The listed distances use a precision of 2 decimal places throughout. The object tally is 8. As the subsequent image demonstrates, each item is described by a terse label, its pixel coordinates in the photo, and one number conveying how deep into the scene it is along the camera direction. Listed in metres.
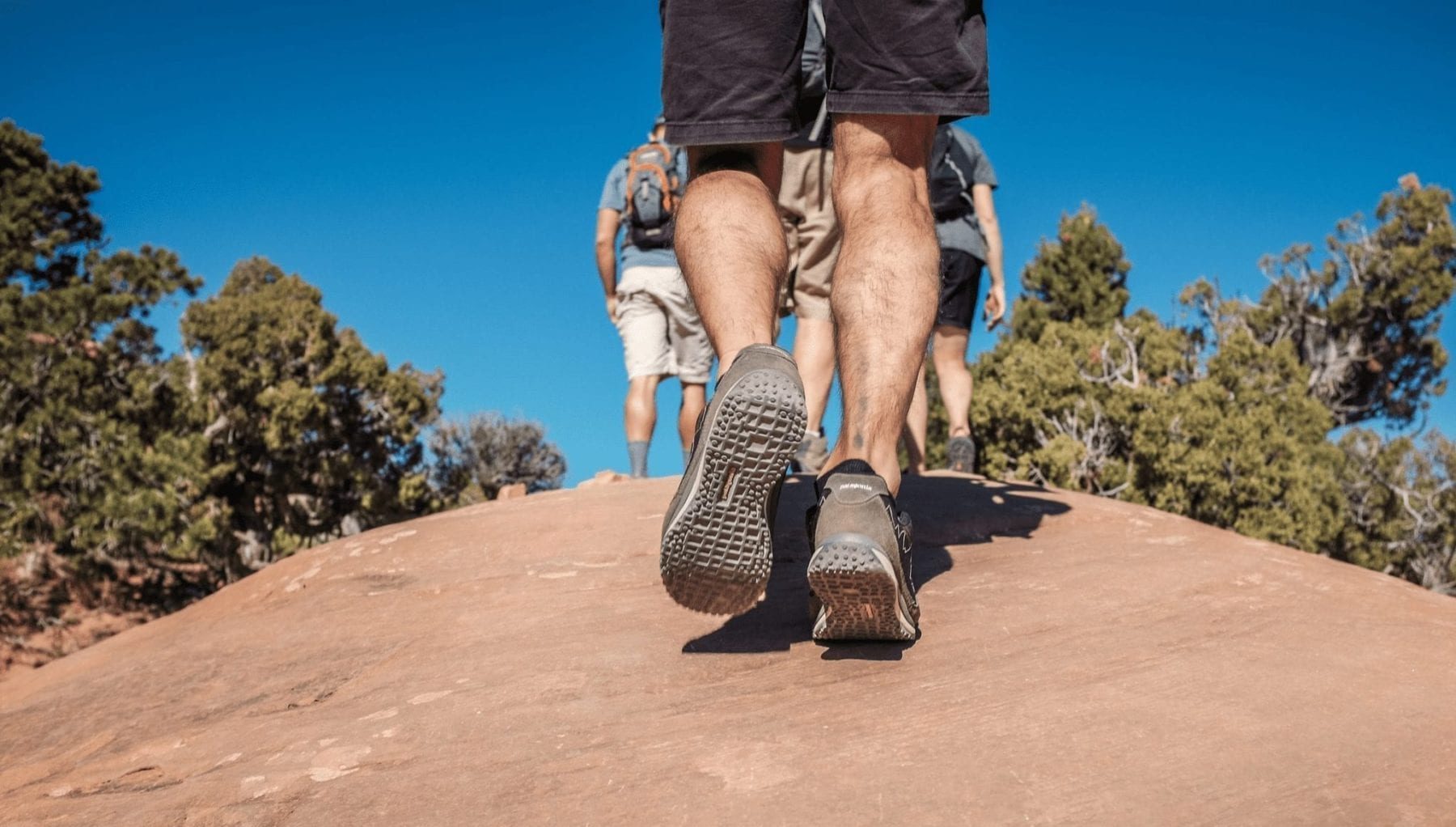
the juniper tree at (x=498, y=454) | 21.09
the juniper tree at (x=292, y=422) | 14.98
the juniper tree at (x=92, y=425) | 11.88
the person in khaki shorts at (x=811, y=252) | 3.85
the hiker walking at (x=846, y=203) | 1.55
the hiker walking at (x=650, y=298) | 5.93
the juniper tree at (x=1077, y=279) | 22.05
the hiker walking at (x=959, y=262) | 5.52
